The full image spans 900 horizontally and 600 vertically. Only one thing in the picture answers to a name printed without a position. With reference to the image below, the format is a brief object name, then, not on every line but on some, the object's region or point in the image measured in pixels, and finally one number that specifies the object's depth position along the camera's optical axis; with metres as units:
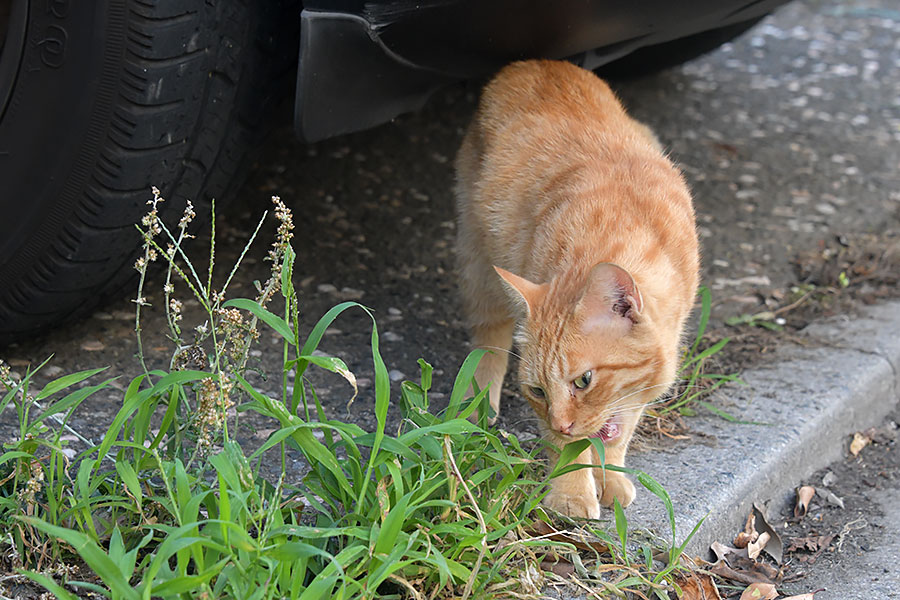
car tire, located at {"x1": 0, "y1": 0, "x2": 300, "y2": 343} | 2.34
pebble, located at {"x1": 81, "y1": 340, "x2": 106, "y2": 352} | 2.92
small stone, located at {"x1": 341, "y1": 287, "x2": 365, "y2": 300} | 3.31
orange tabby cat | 2.16
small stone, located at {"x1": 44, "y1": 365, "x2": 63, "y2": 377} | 2.76
